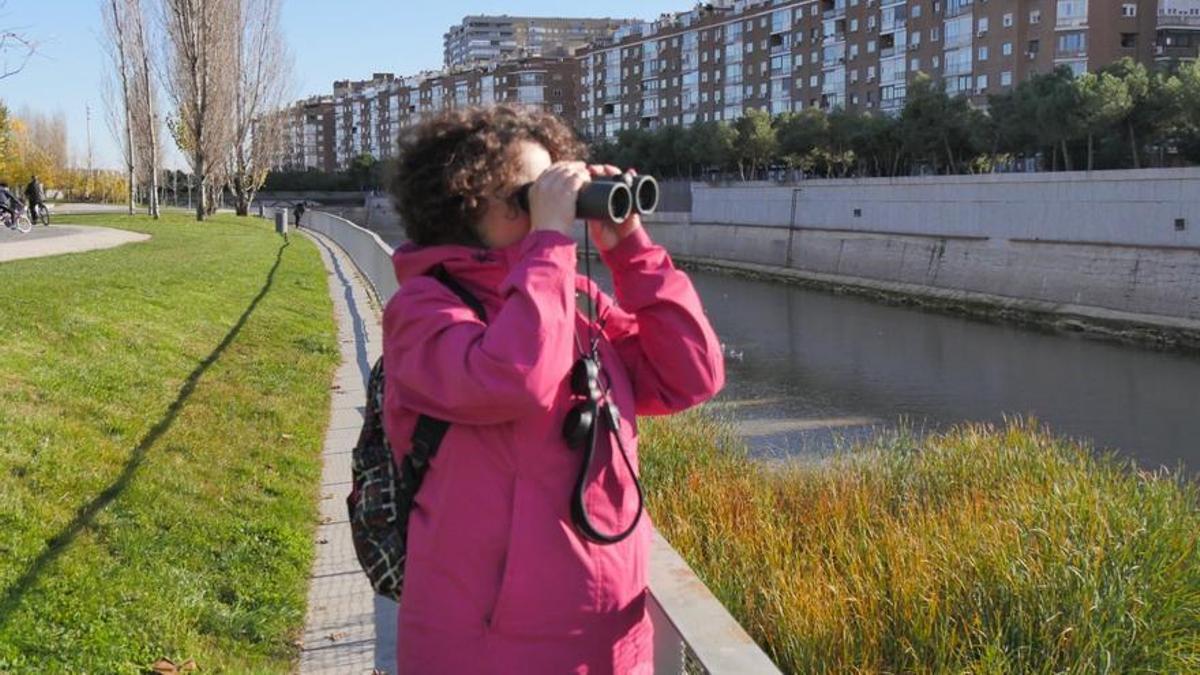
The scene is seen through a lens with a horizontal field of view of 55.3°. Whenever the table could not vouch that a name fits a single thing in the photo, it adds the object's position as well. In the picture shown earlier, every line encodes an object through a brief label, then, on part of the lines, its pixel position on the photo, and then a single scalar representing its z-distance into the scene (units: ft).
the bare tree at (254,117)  135.85
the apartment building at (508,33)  620.90
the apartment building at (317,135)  532.32
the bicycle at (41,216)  94.07
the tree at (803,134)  183.93
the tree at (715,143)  201.87
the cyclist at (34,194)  89.76
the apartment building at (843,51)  184.96
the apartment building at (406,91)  384.27
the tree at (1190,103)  118.83
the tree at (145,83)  114.93
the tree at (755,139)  197.57
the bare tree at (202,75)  106.93
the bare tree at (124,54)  114.73
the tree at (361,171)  343.67
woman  5.93
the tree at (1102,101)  124.06
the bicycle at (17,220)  80.72
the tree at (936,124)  155.74
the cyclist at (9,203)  79.41
